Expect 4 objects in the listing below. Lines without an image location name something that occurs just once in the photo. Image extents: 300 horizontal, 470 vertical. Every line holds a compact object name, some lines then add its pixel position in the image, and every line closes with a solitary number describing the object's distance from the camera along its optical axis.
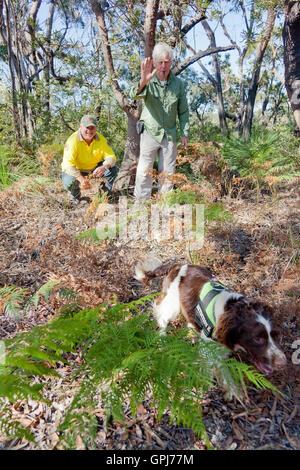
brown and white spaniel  2.03
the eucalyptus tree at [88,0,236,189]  5.21
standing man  4.50
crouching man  4.94
